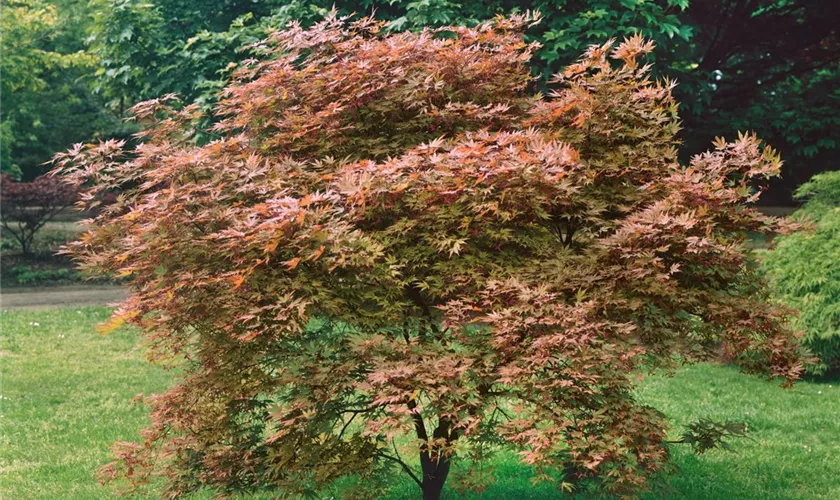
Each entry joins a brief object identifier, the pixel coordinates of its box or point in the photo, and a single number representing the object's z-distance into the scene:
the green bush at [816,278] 10.56
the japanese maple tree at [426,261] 4.61
